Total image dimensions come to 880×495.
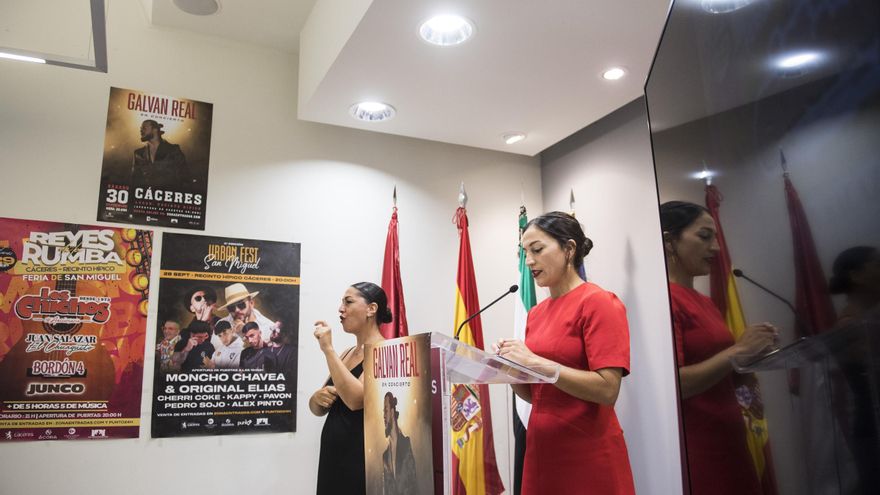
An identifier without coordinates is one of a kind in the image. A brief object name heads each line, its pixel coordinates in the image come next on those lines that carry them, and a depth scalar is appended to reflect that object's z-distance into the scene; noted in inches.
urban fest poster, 104.3
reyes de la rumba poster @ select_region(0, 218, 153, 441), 95.7
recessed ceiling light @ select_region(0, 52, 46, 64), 71.1
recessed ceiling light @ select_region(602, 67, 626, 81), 97.7
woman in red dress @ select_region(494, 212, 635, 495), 58.0
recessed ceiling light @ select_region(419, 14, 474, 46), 84.8
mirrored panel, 15.4
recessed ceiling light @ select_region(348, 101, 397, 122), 112.8
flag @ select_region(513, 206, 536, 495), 100.9
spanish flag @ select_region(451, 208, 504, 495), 60.8
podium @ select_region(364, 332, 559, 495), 38.2
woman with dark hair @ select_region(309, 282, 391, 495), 78.4
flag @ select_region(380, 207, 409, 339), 110.2
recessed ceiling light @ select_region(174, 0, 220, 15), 108.3
